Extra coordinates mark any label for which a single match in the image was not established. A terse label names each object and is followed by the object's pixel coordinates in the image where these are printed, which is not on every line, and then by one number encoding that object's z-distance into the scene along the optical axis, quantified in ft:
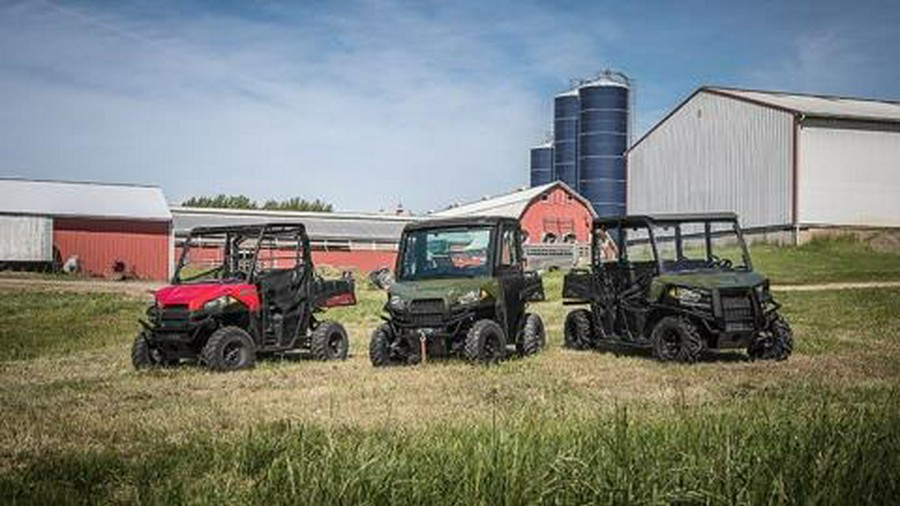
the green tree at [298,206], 329.72
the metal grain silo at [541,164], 247.29
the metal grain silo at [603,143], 199.93
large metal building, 129.18
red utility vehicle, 41.93
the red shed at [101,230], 166.09
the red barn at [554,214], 183.52
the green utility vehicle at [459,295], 42.39
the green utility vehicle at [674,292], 42.63
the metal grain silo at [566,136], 215.10
